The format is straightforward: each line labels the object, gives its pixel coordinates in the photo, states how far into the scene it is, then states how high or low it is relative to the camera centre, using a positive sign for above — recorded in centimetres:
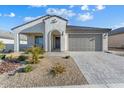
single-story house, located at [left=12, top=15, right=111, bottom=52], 918 +132
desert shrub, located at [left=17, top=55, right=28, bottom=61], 604 -103
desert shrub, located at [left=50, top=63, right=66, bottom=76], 402 -132
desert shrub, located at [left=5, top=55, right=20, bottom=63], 588 -114
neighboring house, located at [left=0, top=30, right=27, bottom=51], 1296 +97
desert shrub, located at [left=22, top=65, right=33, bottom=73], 426 -134
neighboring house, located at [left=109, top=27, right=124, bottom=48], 1512 +106
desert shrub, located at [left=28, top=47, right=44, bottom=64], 532 -57
